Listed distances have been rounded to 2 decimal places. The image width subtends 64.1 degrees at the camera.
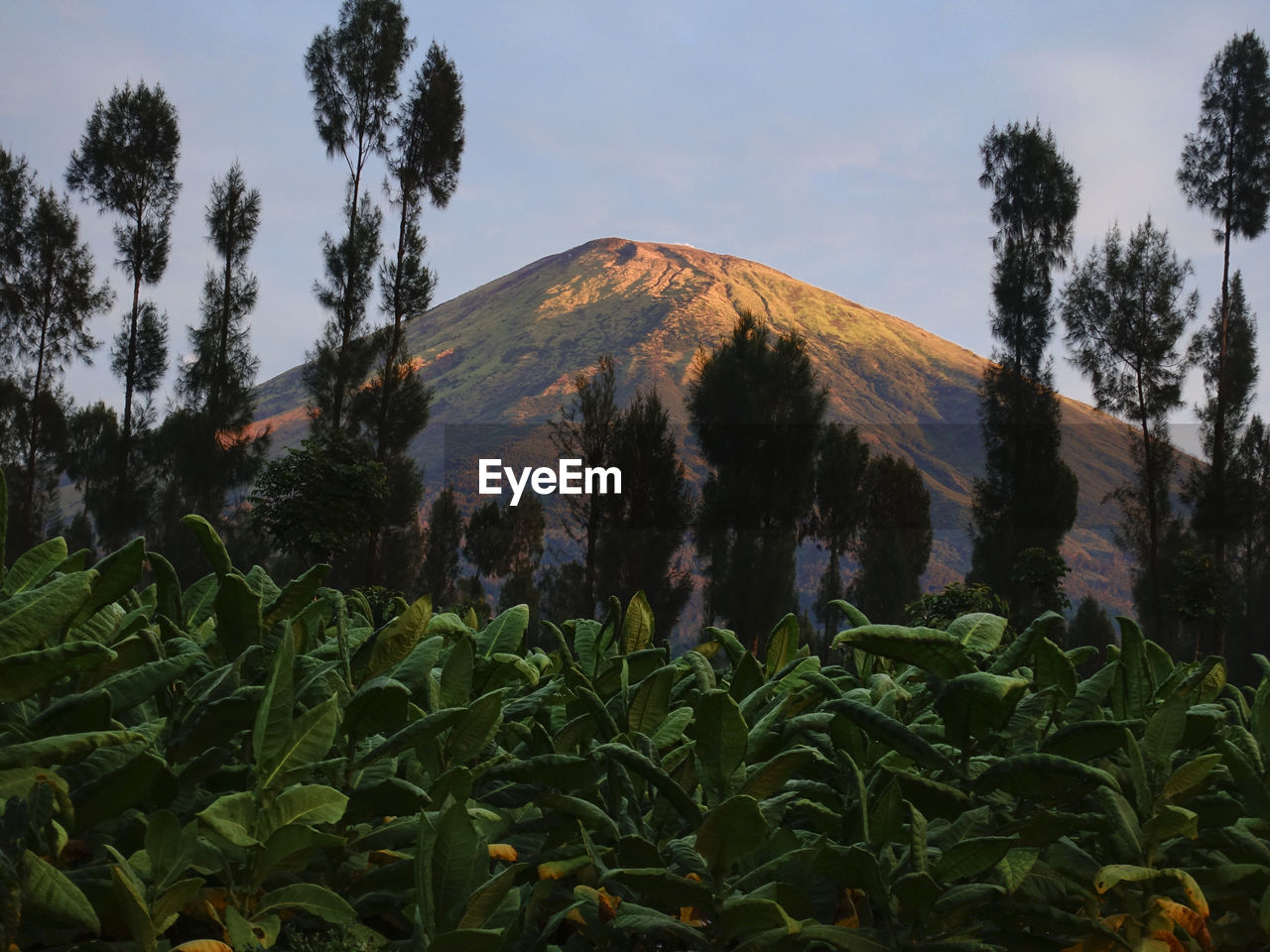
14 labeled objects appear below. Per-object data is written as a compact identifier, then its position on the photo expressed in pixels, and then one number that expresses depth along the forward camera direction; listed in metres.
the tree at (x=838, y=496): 35.47
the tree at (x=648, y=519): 28.16
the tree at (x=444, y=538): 37.50
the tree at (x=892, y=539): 34.78
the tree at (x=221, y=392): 29.17
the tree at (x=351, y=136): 27.05
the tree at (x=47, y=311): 31.11
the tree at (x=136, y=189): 29.31
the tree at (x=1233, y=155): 29.06
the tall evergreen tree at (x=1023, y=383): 28.41
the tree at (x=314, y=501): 18.12
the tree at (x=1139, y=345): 28.64
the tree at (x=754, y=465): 27.94
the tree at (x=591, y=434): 28.61
